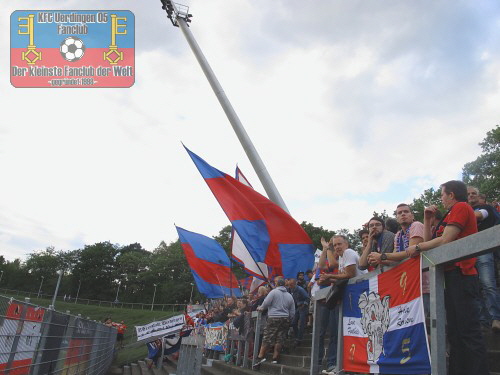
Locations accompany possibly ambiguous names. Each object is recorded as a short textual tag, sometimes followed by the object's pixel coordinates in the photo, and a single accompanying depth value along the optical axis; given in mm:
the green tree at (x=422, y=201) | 40812
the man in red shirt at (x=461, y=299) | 3047
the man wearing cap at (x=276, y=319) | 7758
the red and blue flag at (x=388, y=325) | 3248
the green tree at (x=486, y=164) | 33875
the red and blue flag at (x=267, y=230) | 9750
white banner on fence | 16453
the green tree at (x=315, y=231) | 58797
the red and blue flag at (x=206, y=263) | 15789
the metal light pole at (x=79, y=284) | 87988
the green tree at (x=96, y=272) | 88812
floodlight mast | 13297
